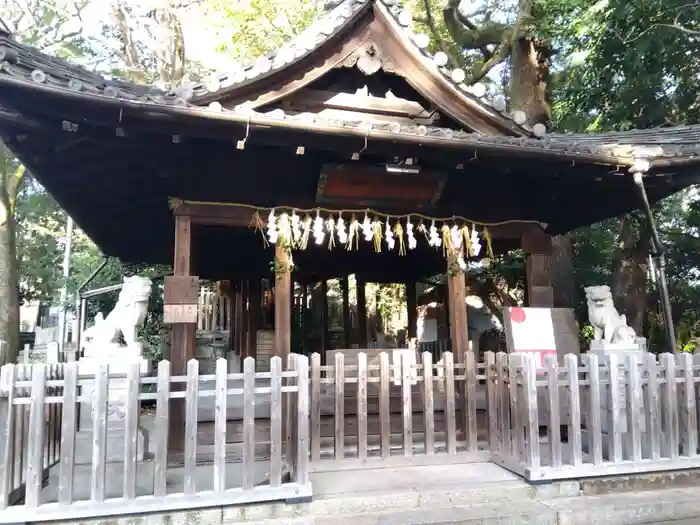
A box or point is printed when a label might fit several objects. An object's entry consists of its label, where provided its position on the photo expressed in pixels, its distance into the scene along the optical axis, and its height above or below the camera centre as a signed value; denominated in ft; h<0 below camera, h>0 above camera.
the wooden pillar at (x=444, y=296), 44.44 +2.35
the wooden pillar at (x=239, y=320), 39.83 +0.34
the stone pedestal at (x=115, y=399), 16.01 -2.34
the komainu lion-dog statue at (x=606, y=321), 21.26 +0.02
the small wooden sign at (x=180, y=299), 18.17 +0.92
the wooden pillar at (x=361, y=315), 38.75 +0.62
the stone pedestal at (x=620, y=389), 16.24 -2.18
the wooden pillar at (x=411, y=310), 38.83 +0.99
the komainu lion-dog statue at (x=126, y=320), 18.49 +0.19
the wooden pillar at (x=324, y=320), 40.96 +0.29
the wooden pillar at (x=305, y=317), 41.32 +0.55
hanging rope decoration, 19.94 +3.84
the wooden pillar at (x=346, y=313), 40.67 +0.79
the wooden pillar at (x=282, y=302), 19.12 +0.83
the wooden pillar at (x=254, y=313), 37.96 +0.84
